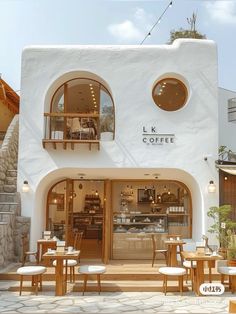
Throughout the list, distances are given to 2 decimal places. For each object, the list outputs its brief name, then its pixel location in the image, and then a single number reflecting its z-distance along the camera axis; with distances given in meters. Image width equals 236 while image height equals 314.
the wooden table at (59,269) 10.48
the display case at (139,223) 15.65
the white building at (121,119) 14.12
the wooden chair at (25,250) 12.41
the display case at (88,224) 20.34
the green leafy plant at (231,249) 12.18
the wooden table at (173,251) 12.74
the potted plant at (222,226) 12.88
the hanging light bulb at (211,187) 13.91
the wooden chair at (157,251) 13.50
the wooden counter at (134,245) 15.37
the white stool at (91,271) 10.61
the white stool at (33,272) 10.35
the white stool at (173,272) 10.42
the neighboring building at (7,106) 19.42
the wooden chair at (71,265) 11.37
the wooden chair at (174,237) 13.51
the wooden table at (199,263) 10.45
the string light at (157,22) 14.62
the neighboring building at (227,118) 20.88
